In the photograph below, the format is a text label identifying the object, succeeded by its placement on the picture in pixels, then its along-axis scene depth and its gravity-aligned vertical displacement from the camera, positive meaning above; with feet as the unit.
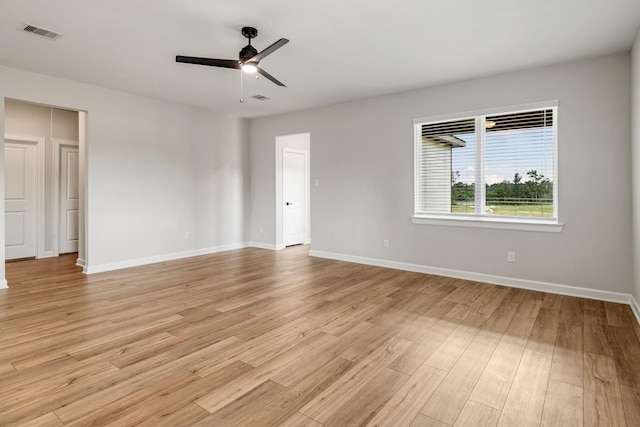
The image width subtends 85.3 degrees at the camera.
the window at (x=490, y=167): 13.82 +2.09
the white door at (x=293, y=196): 24.31 +1.27
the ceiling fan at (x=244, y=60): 10.36 +4.67
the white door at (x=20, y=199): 19.58 +0.83
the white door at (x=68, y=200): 21.63 +0.83
